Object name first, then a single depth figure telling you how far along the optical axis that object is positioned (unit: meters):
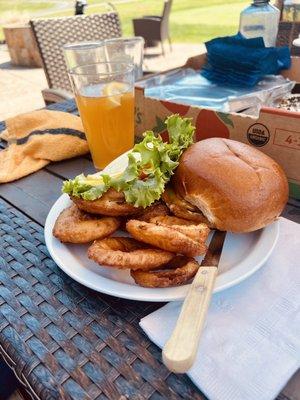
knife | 0.44
